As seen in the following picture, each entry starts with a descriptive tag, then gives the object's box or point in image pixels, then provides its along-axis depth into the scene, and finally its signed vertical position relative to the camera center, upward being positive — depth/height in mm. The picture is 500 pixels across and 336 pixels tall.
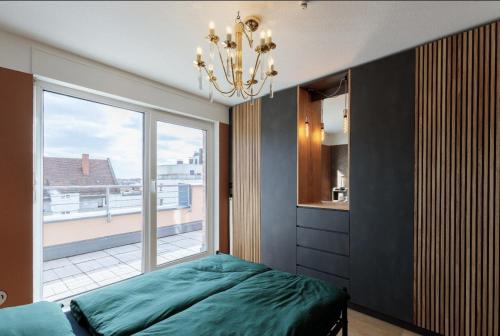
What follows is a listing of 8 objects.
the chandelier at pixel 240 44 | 1506 +808
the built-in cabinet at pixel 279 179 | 3064 -192
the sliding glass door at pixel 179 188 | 3186 -333
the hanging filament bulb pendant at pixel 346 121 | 2635 +478
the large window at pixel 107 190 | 2357 -298
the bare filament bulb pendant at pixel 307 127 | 3089 +480
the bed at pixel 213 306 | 1297 -864
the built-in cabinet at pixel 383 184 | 2189 -184
